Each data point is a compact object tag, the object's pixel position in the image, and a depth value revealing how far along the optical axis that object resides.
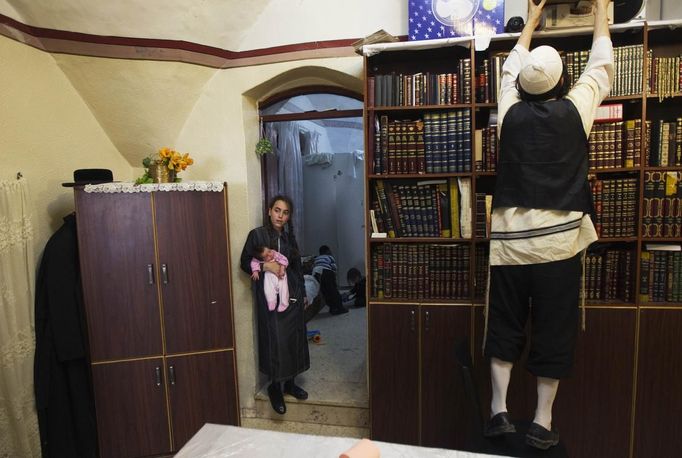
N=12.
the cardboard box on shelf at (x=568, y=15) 1.85
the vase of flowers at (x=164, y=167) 2.27
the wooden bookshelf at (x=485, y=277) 1.96
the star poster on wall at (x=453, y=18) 2.01
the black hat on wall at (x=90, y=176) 2.18
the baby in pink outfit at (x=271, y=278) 2.48
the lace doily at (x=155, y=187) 2.14
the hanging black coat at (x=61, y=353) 2.16
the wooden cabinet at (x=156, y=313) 2.21
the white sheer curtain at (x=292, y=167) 4.41
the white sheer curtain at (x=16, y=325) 1.99
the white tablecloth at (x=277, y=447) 1.11
